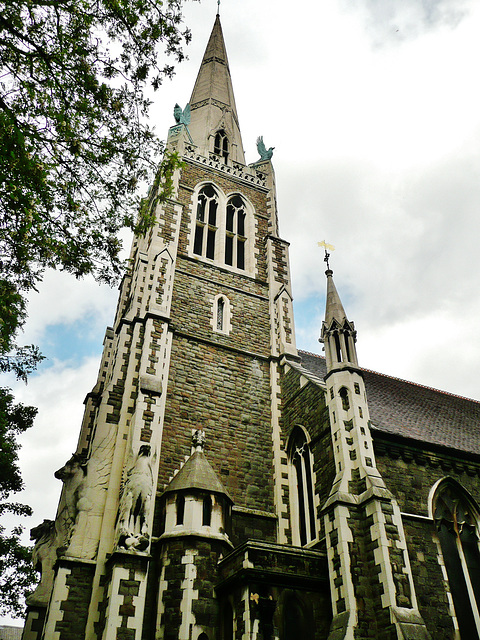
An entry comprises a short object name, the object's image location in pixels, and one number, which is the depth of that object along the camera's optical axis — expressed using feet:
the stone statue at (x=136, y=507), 32.35
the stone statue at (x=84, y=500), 33.99
